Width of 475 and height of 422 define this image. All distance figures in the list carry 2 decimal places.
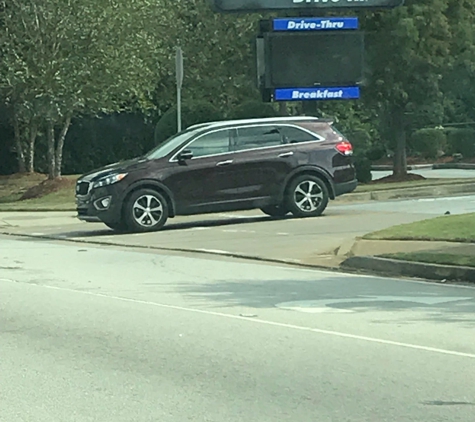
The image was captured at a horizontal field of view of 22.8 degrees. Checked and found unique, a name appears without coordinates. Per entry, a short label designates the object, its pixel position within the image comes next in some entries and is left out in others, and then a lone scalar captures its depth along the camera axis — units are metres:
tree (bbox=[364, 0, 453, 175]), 29.11
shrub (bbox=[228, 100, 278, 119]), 29.55
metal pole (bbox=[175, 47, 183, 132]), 24.20
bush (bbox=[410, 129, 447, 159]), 48.09
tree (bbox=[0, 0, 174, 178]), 30.25
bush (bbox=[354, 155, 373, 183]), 31.14
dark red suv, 20.00
